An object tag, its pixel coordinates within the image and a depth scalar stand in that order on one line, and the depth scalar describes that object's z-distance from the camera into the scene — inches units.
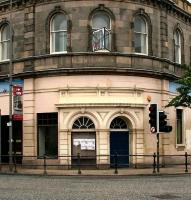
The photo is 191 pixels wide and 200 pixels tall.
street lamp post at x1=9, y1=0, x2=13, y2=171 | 1186.0
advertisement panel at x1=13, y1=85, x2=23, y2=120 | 1301.7
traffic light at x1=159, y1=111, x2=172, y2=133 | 1132.5
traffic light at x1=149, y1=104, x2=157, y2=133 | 1131.9
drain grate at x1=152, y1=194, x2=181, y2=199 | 680.7
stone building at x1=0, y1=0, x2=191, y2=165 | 1250.0
